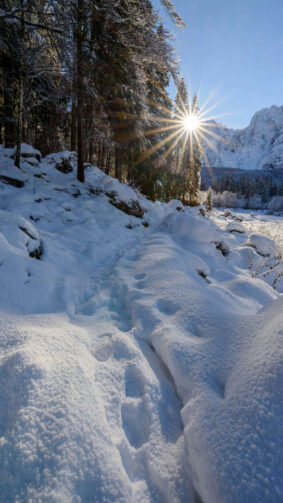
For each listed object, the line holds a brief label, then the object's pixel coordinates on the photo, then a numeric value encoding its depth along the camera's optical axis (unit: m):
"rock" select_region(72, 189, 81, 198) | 7.05
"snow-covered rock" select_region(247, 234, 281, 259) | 7.28
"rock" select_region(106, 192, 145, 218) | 7.77
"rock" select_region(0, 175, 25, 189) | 5.73
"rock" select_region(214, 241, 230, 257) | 5.89
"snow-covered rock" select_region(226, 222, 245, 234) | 10.87
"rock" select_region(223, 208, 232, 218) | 25.77
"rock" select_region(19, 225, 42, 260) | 3.06
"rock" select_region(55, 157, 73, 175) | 8.53
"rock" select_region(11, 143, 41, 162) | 7.63
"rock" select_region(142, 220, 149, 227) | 7.81
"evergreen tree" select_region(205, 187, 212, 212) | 32.67
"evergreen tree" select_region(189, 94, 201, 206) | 25.02
